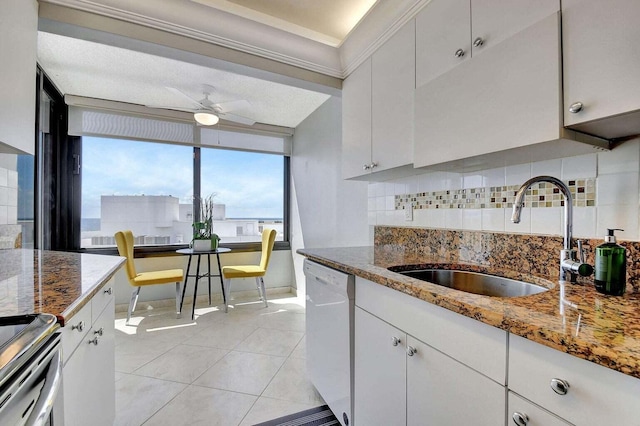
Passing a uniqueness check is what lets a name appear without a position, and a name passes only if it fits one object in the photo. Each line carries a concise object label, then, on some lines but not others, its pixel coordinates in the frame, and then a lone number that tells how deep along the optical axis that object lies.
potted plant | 3.43
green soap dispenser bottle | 0.81
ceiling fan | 2.65
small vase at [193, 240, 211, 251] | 3.41
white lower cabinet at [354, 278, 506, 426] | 0.74
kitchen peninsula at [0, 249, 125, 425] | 0.82
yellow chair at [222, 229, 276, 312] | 3.43
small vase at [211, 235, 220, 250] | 3.49
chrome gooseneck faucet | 0.95
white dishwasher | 1.38
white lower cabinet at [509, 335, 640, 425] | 0.50
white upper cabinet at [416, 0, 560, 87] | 0.99
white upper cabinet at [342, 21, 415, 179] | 1.52
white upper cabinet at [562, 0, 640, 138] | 0.75
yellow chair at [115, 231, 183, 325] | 2.98
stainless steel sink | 1.16
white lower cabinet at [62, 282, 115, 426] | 0.85
